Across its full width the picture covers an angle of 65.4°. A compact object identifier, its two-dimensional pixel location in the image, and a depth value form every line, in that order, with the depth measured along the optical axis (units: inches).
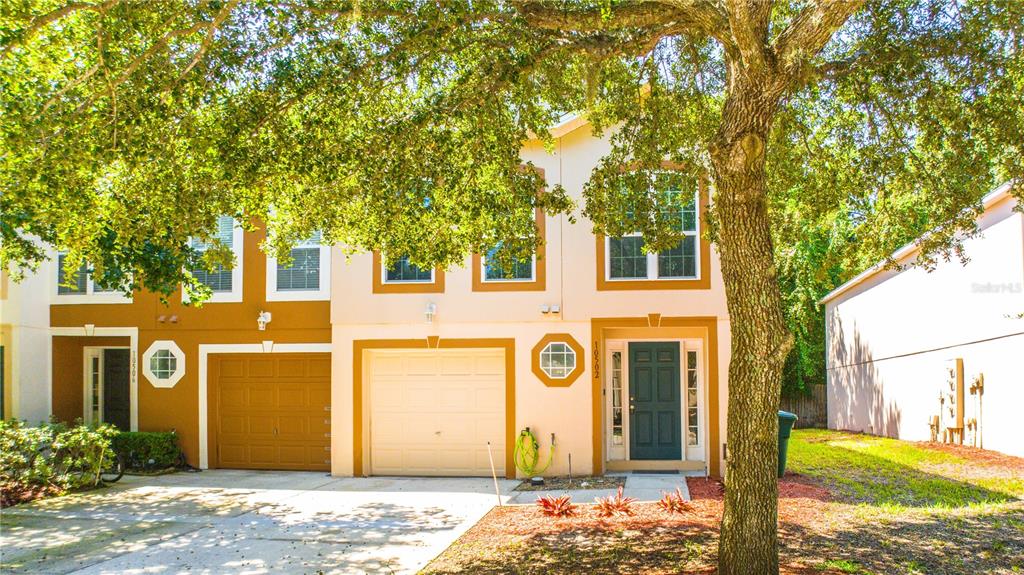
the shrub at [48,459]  456.4
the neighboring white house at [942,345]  552.1
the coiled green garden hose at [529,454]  516.7
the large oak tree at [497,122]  255.1
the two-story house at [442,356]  516.7
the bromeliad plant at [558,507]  382.0
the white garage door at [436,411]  539.2
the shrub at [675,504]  386.0
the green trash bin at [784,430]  460.4
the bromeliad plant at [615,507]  379.9
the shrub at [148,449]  561.0
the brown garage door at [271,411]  570.6
